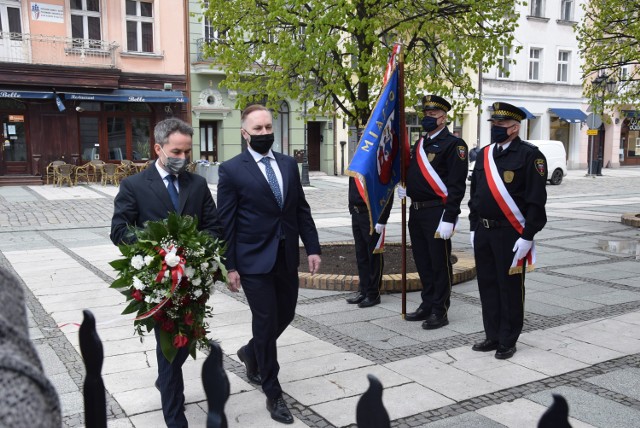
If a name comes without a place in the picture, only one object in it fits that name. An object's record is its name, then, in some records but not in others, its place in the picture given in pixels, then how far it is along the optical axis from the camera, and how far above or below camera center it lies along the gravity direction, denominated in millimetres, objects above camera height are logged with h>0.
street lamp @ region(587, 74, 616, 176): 13727 +1459
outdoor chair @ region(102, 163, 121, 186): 23453 -960
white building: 33750 +3651
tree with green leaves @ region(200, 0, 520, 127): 7887 +1412
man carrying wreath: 3604 -313
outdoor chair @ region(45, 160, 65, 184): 22877 -853
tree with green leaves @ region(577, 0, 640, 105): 12352 +2259
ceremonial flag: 5777 -65
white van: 25484 -482
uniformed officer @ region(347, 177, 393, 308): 6734 -1200
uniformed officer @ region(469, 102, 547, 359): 4914 -595
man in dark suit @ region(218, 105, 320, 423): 3959 -575
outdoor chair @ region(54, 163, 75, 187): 22516 -910
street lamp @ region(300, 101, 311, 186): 24766 -832
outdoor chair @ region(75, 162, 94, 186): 23594 -959
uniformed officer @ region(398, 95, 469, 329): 5754 -360
